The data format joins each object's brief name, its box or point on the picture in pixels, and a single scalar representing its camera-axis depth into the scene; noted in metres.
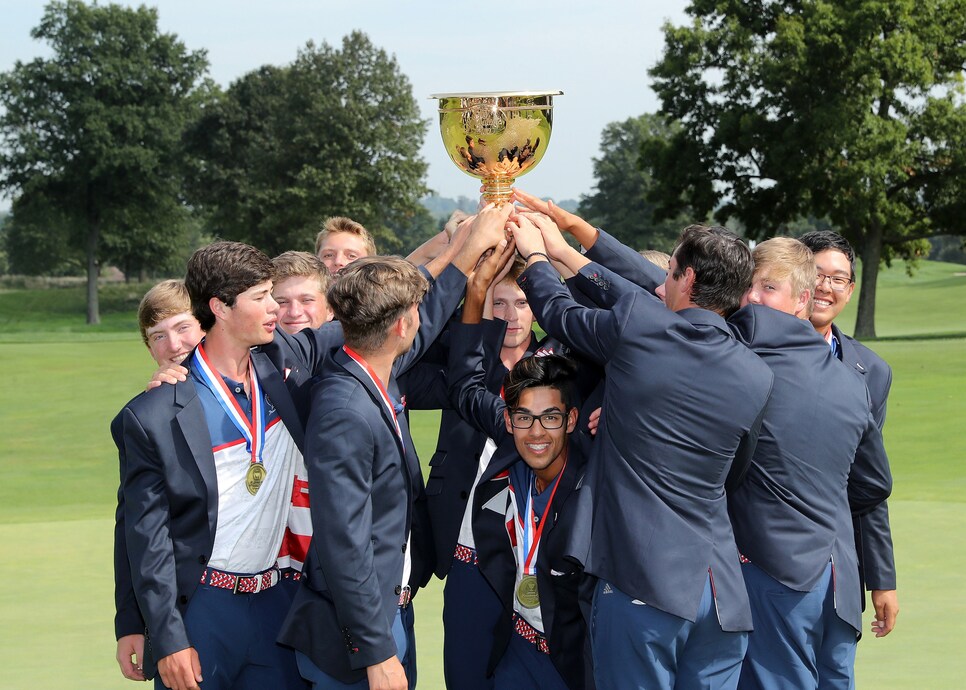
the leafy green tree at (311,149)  59.34
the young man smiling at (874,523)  4.93
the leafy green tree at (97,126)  62.56
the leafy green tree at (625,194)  82.00
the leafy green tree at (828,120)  40.16
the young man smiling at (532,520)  4.09
